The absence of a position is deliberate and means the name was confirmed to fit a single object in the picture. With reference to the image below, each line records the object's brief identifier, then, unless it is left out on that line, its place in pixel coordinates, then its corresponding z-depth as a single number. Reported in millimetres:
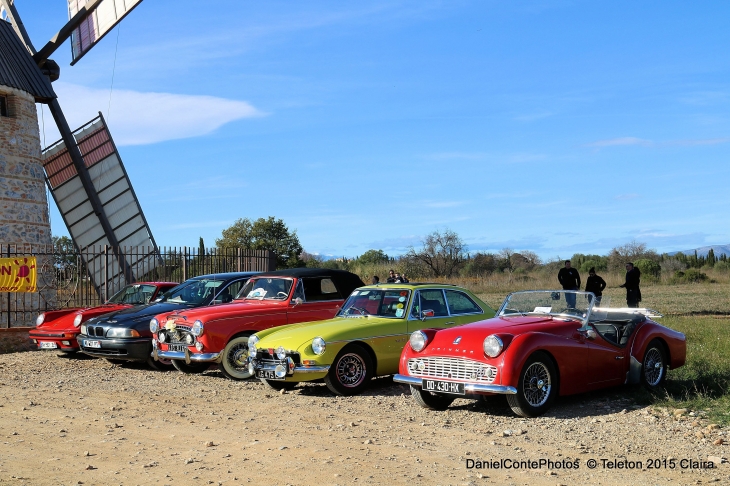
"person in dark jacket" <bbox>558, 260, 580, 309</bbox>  20984
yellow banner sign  18078
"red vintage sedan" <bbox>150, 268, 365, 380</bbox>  11477
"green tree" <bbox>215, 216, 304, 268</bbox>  45781
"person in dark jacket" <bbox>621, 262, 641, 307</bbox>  20906
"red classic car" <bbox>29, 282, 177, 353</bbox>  14742
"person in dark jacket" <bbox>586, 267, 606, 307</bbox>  20547
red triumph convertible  8086
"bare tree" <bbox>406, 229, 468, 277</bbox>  52875
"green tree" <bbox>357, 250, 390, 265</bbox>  57344
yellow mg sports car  9812
